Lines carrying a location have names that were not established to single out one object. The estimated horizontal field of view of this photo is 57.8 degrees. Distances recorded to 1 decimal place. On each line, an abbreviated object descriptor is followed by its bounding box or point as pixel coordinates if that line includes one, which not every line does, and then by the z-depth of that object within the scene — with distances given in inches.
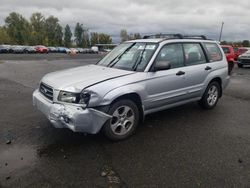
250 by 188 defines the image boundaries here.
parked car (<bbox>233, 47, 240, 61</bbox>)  866.4
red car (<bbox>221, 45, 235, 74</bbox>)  595.4
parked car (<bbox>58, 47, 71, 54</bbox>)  2374.5
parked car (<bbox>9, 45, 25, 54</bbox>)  1773.5
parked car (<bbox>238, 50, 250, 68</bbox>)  671.6
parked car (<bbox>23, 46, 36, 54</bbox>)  1866.9
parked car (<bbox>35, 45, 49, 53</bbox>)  2001.2
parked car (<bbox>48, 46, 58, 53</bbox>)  2319.1
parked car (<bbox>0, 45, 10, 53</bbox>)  1732.3
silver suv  133.3
